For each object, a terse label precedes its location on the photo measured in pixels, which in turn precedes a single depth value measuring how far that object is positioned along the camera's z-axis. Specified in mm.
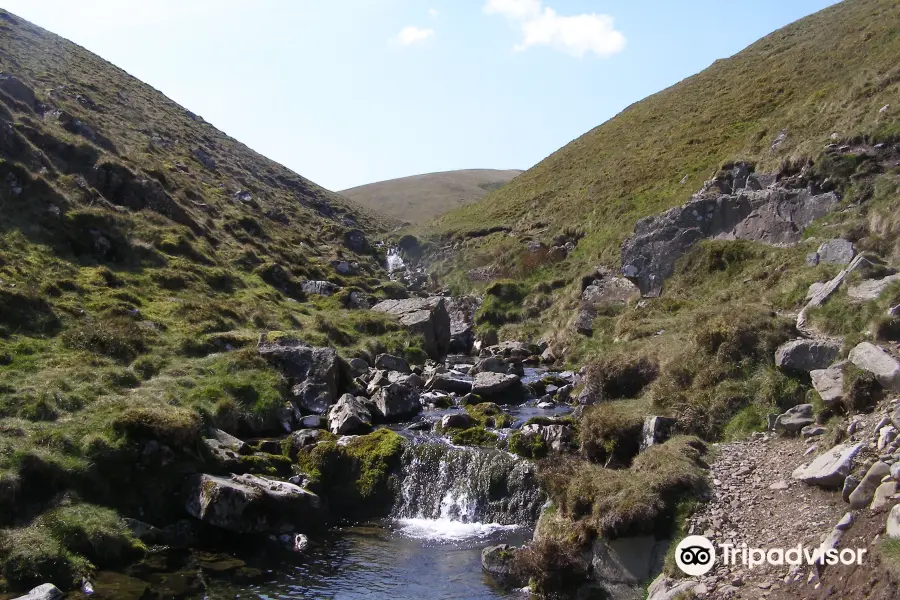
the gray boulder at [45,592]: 13008
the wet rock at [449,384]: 30344
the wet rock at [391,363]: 33641
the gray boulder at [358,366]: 32344
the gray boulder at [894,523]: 9586
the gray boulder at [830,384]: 15023
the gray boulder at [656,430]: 17609
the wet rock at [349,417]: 23969
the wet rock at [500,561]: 15102
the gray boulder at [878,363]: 14203
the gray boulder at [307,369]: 26703
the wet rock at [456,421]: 24047
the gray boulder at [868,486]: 11156
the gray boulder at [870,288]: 18172
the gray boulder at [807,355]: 17052
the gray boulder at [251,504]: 17516
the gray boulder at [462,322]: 44312
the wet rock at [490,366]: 33562
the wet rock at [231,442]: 21072
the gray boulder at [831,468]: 12242
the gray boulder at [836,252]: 24734
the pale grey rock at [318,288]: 48375
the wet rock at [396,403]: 26375
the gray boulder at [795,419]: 15672
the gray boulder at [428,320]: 40438
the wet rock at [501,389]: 28812
